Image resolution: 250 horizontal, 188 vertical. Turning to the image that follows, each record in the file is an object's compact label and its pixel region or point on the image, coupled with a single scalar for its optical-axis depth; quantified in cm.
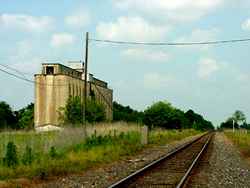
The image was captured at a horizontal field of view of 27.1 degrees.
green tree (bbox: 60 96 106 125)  5628
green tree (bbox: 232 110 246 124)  17588
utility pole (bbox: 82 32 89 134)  3307
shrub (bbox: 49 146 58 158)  2024
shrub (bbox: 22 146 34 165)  1758
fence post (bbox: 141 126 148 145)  3713
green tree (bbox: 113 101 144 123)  10722
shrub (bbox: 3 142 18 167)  1669
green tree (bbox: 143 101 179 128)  10006
